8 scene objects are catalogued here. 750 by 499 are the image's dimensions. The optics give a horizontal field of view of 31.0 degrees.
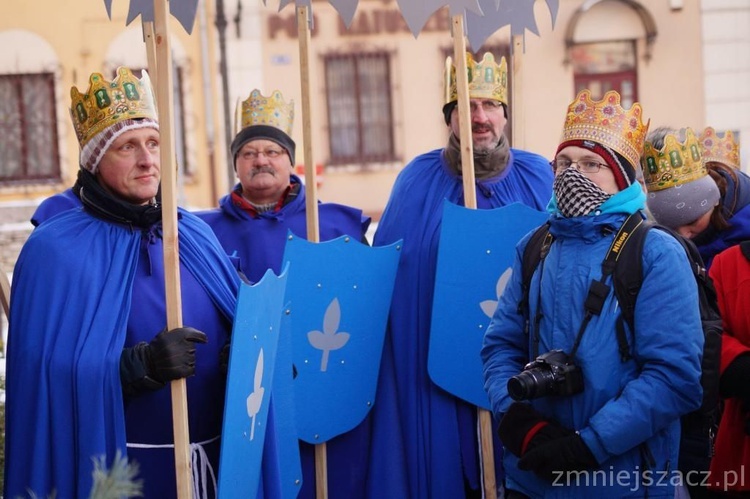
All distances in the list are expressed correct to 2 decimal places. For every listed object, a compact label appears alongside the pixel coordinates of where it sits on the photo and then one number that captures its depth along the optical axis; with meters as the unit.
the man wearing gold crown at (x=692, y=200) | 4.33
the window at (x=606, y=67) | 18.00
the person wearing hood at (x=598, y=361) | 3.39
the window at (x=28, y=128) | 16.92
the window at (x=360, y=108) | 17.78
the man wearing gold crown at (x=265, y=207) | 5.57
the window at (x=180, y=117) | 17.09
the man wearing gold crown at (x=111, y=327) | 3.65
